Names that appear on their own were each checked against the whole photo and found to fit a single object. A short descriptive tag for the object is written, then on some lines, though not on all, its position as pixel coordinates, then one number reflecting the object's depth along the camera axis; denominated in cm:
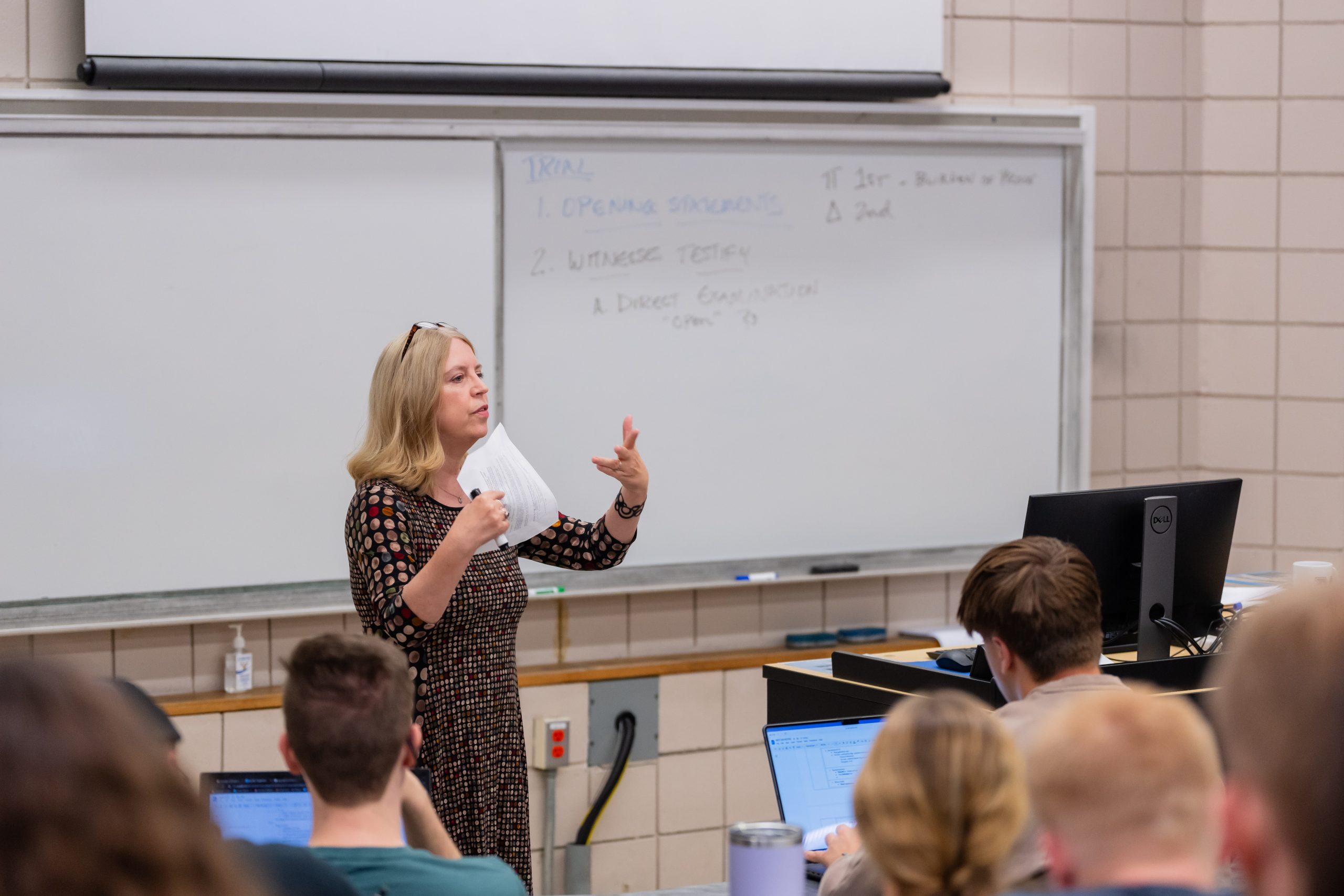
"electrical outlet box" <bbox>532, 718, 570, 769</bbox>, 691
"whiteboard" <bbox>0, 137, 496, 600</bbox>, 606
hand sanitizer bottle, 642
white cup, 581
